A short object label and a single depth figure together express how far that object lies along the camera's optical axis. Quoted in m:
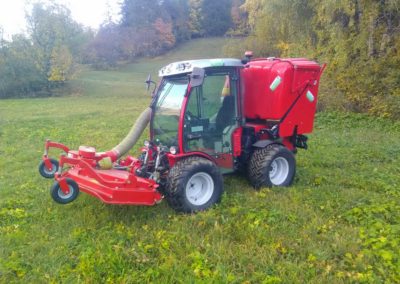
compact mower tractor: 4.81
